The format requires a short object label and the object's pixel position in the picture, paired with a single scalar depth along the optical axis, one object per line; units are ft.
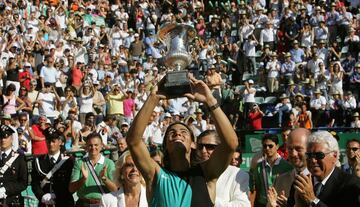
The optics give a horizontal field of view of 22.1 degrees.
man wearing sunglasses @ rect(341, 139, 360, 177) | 29.78
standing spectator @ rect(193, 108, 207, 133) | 67.26
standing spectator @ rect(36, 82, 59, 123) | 68.69
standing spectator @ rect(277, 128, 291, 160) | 36.18
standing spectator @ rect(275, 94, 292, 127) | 75.66
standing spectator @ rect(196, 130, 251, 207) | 22.98
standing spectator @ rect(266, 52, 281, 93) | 85.61
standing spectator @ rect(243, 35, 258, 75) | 89.76
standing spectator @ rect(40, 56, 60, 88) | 74.54
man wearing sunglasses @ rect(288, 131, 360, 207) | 18.48
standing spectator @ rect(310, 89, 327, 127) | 77.00
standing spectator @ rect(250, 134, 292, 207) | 28.99
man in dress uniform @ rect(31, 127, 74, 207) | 33.06
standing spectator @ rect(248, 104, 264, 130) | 74.54
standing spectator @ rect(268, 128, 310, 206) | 23.89
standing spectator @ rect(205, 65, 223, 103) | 77.88
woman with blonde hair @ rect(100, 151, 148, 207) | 23.81
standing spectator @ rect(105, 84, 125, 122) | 72.84
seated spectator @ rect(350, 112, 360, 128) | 72.02
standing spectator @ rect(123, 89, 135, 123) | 72.91
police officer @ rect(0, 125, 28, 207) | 33.19
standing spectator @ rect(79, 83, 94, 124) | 70.33
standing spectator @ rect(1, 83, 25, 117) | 66.95
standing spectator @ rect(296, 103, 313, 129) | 69.35
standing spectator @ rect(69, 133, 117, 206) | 30.99
